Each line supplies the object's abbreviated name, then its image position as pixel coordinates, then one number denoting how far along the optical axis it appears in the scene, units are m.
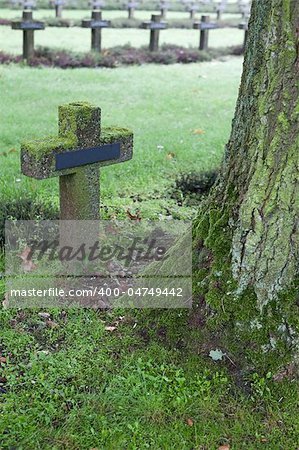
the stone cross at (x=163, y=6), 25.84
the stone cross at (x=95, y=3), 24.31
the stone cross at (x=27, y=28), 14.25
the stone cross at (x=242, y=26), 19.71
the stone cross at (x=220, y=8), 28.78
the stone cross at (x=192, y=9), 27.86
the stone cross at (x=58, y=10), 24.05
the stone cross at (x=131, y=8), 24.30
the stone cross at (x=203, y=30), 18.44
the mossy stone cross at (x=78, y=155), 4.04
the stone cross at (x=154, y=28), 16.92
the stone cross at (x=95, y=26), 15.93
